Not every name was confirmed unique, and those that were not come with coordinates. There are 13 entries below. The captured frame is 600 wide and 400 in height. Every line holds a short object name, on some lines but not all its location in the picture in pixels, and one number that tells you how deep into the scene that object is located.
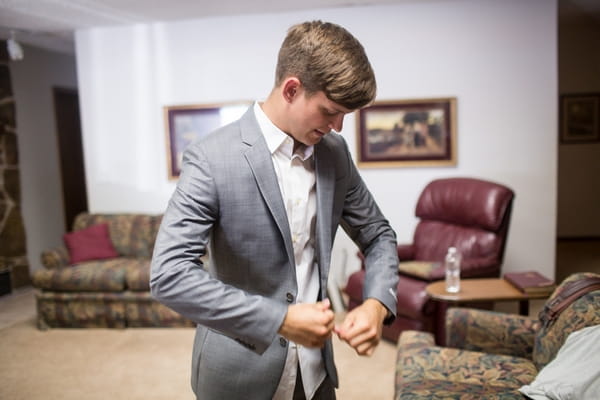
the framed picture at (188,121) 4.34
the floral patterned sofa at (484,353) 1.79
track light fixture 4.01
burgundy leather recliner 3.05
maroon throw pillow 4.02
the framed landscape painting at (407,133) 4.09
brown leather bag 1.87
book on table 2.60
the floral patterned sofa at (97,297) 3.71
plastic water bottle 2.82
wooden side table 2.62
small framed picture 6.02
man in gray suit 0.81
